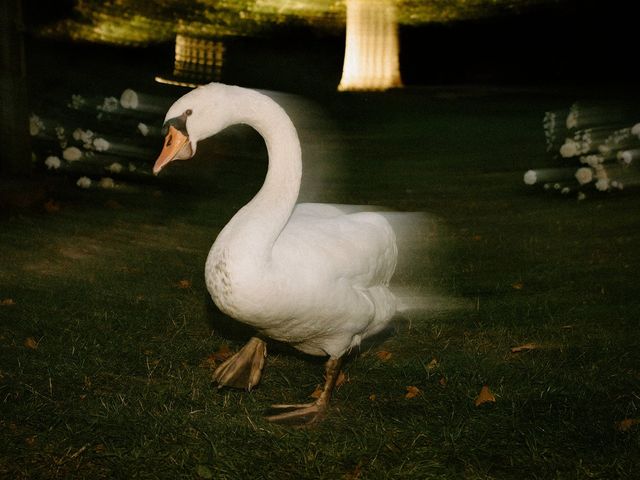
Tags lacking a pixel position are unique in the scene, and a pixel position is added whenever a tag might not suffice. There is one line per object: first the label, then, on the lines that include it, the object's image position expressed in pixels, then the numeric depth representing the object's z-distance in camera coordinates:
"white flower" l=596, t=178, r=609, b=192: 7.51
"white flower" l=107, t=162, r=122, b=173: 7.95
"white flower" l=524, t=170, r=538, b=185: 7.88
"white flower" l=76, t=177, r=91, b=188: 7.46
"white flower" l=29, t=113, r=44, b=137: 8.35
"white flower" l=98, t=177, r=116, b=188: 7.68
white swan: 3.20
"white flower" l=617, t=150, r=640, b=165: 7.23
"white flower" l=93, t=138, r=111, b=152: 8.09
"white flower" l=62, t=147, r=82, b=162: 7.64
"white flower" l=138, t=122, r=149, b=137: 8.38
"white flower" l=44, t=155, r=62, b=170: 7.68
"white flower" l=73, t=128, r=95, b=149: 8.26
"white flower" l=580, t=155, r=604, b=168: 7.60
